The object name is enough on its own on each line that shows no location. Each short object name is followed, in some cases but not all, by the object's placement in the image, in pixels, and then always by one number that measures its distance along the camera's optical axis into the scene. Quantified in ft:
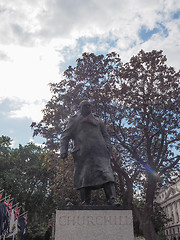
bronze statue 16.02
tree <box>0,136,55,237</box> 87.15
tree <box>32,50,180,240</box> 42.96
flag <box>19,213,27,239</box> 73.82
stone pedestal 13.40
